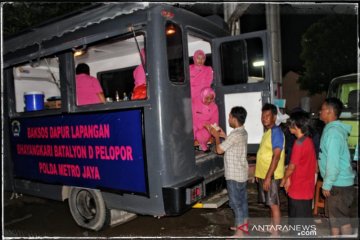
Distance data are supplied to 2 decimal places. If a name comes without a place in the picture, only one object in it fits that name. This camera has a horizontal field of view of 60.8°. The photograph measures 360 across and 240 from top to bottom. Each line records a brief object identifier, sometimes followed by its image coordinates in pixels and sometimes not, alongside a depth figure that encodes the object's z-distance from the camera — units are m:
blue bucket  5.12
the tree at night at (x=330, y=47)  23.06
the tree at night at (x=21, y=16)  9.33
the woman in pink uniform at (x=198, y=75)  4.68
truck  3.56
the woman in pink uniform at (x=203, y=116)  4.54
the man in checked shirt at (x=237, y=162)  3.96
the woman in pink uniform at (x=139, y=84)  3.98
